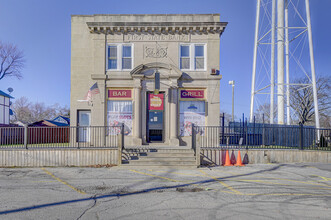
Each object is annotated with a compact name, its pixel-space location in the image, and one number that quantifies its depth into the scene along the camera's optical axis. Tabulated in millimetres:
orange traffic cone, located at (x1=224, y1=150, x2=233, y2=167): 11252
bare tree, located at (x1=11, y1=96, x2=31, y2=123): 57156
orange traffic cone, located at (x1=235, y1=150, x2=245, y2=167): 11145
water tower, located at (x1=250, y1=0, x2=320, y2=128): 20344
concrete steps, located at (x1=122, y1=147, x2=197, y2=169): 10602
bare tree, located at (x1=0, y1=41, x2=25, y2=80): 38119
